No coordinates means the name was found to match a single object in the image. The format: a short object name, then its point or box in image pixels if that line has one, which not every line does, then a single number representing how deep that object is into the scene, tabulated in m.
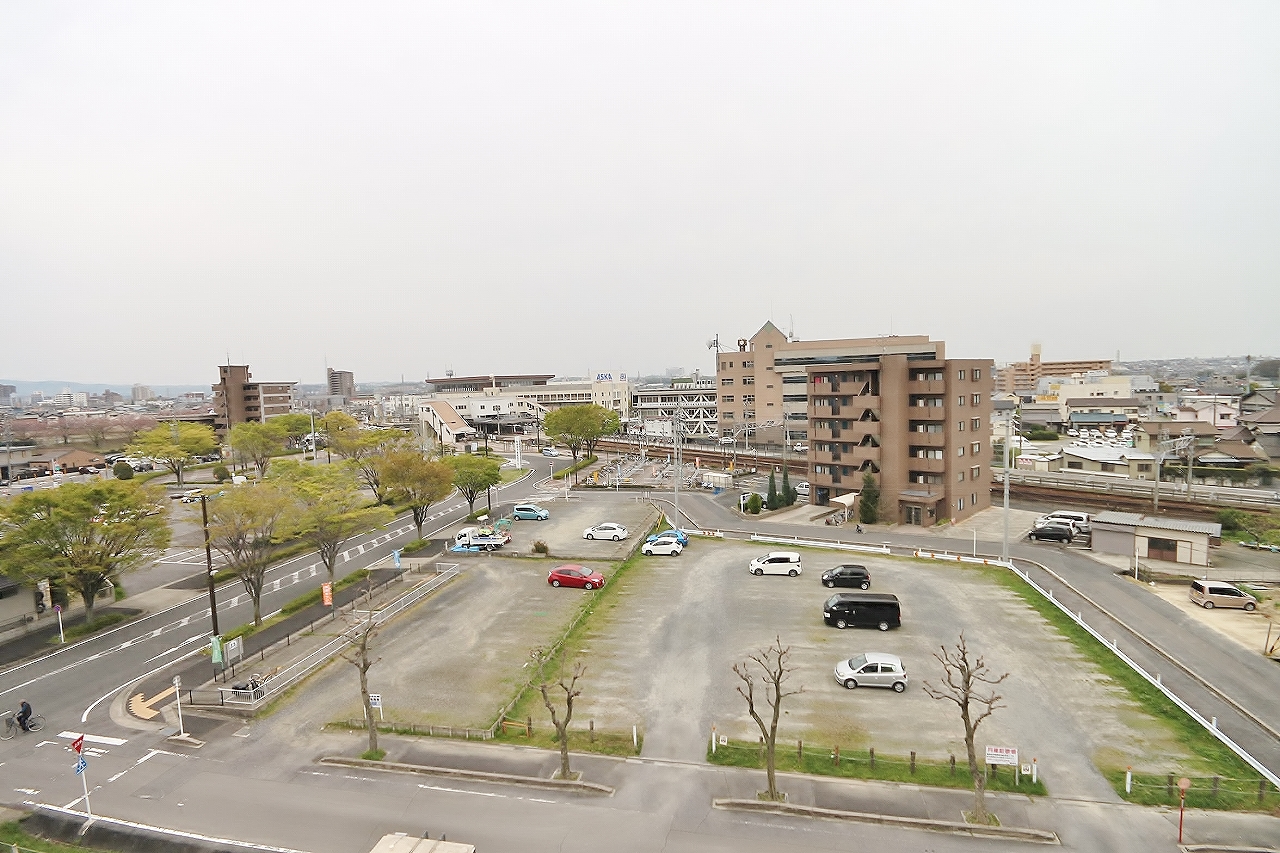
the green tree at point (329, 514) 27.34
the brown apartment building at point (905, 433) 40.50
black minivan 23.19
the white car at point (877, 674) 18.70
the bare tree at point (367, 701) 15.74
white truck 36.06
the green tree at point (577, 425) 70.88
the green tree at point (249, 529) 24.27
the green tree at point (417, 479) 36.00
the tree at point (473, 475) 42.62
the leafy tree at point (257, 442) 64.06
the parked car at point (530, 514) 44.47
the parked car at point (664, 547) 34.53
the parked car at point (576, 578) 28.92
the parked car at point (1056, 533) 34.88
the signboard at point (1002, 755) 13.58
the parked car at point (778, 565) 30.16
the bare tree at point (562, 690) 14.33
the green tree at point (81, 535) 24.25
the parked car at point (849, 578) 27.78
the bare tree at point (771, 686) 13.55
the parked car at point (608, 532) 37.84
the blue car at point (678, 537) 35.09
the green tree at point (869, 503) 40.81
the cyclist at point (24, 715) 17.77
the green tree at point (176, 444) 60.18
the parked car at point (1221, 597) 24.27
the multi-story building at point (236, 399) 94.94
